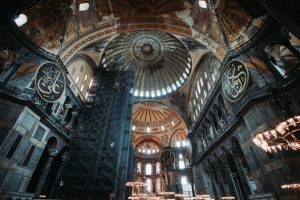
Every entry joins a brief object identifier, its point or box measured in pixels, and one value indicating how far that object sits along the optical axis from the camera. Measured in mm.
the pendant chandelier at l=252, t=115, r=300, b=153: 5074
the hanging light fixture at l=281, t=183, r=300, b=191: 6149
